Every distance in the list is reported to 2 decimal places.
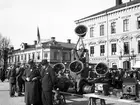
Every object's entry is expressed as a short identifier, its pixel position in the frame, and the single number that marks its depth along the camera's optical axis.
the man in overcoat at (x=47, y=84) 7.30
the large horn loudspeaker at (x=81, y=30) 12.61
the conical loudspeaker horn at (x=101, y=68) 11.38
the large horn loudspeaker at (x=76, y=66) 11.50
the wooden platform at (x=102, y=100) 5.39
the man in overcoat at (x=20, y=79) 12.73
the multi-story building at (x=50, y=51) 60.22
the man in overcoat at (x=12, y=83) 12.16
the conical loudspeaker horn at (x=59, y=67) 13.26
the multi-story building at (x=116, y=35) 33.03
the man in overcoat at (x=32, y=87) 7.82
